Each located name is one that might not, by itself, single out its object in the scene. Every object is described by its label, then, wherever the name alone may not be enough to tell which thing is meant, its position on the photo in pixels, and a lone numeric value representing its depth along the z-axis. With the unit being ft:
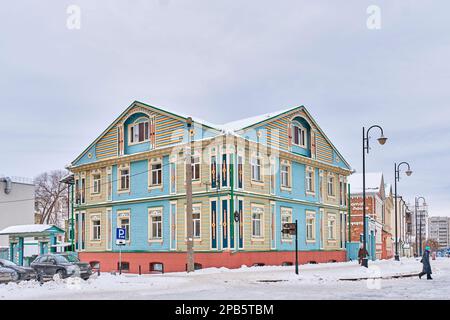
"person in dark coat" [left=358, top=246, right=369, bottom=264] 116.67
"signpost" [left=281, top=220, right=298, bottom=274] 94.22
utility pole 97.04
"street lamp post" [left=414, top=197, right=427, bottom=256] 233.06
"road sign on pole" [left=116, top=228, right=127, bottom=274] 94.27
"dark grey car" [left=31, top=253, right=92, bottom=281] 95.04
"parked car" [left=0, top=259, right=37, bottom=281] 89.92
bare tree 262.88
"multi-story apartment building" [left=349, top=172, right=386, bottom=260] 186.99
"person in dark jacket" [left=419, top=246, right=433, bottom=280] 88.17
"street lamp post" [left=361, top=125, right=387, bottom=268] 111.48
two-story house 114.01
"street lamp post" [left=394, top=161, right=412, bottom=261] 165.33
